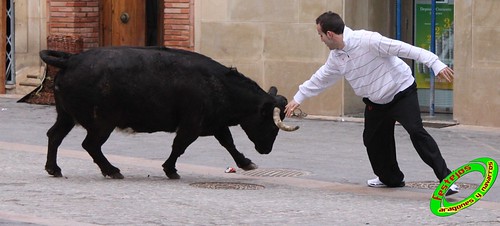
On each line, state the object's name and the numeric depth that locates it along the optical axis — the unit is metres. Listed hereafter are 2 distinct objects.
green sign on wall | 18.16
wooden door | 20.48
